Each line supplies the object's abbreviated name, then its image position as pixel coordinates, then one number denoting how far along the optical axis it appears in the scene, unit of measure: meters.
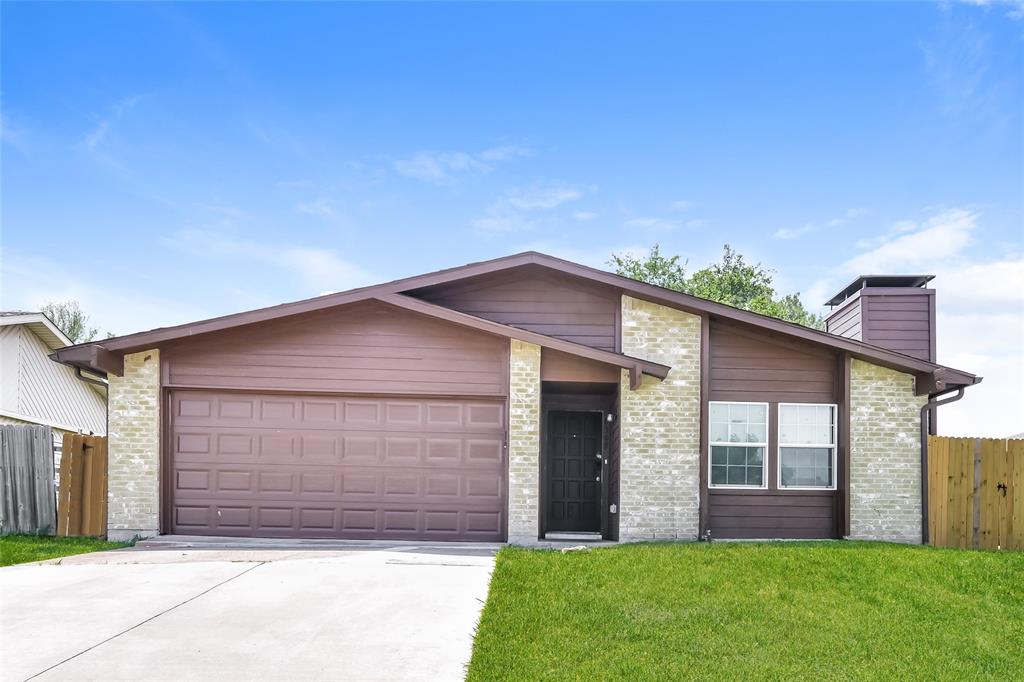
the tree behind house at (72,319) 42.03
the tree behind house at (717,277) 39.12
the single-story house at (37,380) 19.53
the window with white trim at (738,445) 12.52
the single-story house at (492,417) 11.87
